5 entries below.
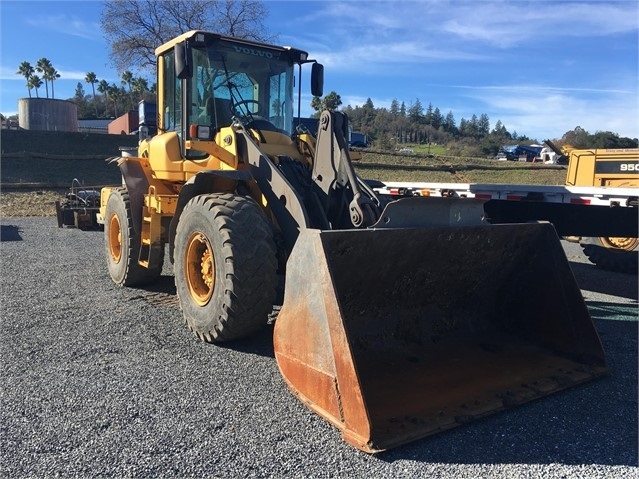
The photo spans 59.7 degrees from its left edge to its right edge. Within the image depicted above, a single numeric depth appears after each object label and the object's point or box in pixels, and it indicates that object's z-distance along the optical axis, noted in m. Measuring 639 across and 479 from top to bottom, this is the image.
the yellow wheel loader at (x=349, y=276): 3.51
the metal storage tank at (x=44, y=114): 39.59
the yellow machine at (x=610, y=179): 9.10
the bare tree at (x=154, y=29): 29.14
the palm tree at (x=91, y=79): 87.75
